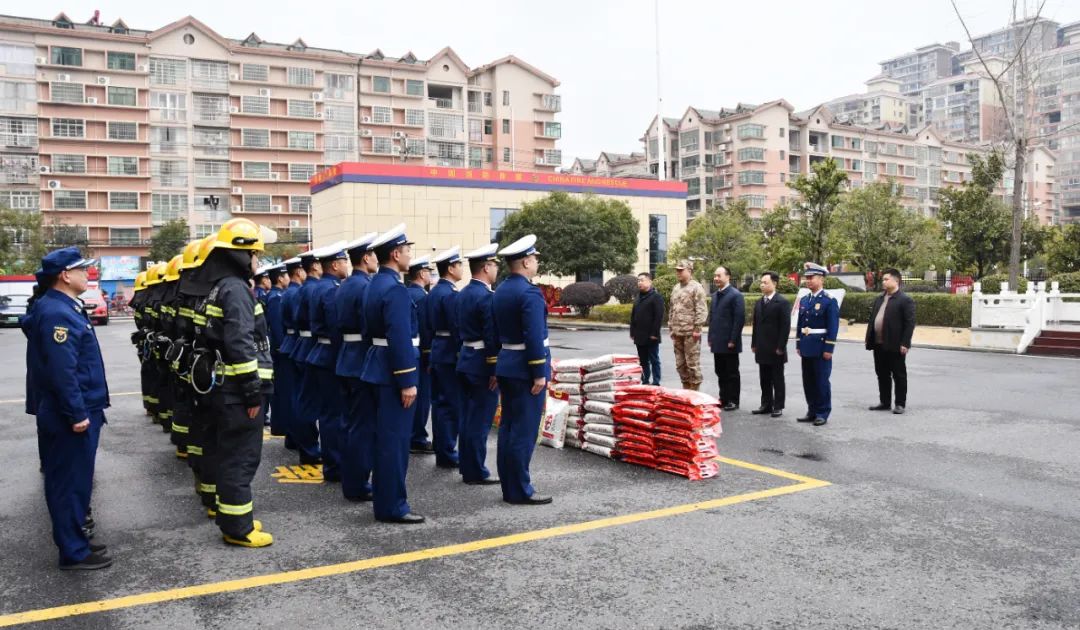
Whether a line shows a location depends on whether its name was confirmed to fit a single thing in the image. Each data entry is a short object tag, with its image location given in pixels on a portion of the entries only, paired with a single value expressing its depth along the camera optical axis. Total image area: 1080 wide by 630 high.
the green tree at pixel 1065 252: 40.39
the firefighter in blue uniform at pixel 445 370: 8.01
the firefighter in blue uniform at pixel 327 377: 7.29
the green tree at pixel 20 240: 49.62
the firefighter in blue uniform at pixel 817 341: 10.40
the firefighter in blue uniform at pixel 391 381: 5.94
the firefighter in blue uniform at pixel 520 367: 6.57
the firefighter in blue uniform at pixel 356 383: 6.31
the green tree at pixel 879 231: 38.44
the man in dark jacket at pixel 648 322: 12.57
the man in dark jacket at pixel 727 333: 11.24
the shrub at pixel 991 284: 41.06
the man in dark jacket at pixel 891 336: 11.20
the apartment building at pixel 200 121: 66.06
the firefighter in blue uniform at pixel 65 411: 5.09
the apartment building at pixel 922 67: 179.00
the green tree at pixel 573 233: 45.75
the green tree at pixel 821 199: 33.19
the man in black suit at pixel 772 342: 10.95
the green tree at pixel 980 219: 43.97
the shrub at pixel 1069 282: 34.56
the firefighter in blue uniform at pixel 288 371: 8.66
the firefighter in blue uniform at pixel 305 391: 7.88
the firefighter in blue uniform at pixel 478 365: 7.23
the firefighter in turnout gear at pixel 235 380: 5.40
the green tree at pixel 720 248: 44.19
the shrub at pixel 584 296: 38.41
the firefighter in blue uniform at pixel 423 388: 8.57
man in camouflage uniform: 11.60
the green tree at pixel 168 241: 62.84
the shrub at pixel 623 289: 39.88
